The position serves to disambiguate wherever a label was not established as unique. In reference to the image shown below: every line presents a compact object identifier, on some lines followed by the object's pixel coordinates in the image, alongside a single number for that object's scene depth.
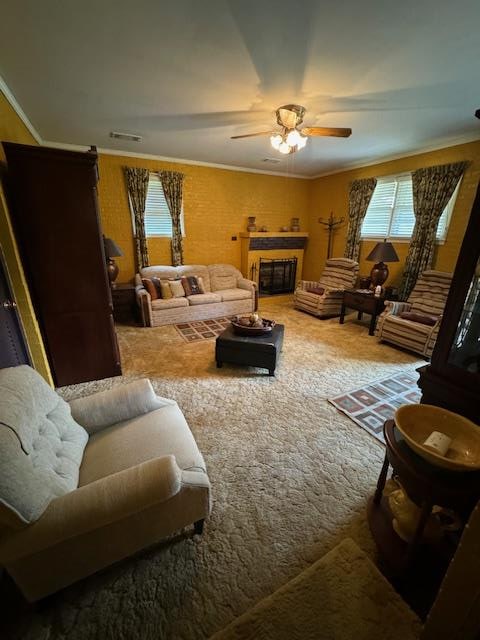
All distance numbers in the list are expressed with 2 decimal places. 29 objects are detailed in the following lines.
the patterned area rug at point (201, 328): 4.00
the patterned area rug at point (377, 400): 2.27
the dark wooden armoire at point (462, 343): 1.20
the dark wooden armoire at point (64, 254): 2.19
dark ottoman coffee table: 2.87
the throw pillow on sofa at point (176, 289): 4.57
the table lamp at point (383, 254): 4.06
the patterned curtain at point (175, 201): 4.80
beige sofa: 4.32
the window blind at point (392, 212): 4.41
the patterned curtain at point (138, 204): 4.55
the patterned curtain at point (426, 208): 3.78
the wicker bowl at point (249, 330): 3.02
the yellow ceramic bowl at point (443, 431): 1.01
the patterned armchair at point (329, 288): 4.82
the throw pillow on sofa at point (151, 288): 4.42
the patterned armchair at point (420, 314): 3.41
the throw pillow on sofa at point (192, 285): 4.73
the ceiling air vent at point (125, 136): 3.57
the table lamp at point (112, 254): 3.95
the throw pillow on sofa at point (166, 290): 4.52
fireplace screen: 6.09
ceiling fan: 2.56
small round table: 0.98
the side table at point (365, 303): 4.12
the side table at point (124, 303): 4.41
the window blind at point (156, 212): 4.84
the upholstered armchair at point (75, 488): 0.92
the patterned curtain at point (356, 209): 4.93
